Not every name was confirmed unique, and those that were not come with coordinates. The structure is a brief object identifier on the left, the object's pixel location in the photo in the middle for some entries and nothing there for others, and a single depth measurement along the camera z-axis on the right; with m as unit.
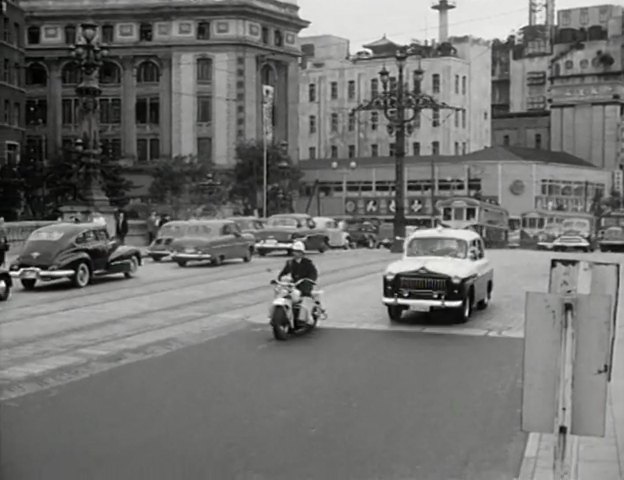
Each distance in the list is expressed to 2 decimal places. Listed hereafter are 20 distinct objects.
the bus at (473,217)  53.72
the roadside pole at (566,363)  4.95
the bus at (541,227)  53.31
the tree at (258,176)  72.38
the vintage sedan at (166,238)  34.38
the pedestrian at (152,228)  46.13
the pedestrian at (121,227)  39.12
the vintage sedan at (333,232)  43.43
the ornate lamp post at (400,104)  36.90
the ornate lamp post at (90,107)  37.06
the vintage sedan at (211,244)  32.94
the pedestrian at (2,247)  25.40
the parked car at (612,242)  51.97
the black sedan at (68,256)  24.77
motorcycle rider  16.66
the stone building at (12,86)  63.27
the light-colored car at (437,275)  17.69
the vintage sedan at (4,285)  21.97
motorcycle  15.95
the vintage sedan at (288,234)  38.81
